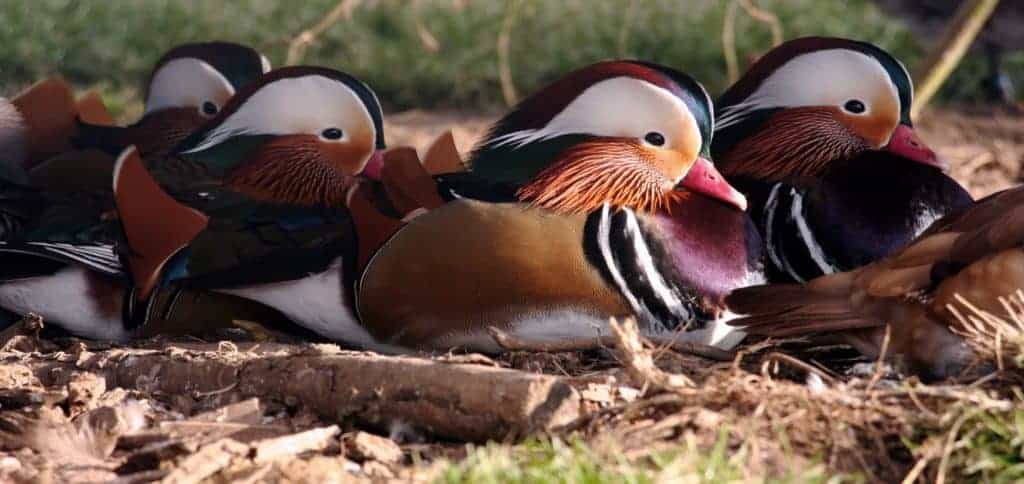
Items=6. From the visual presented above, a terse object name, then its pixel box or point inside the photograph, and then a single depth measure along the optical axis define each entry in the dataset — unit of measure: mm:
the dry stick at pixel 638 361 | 5309
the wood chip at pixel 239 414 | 5590
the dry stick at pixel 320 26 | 9591
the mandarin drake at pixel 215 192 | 6934
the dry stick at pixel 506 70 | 11636
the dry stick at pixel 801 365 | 5562
